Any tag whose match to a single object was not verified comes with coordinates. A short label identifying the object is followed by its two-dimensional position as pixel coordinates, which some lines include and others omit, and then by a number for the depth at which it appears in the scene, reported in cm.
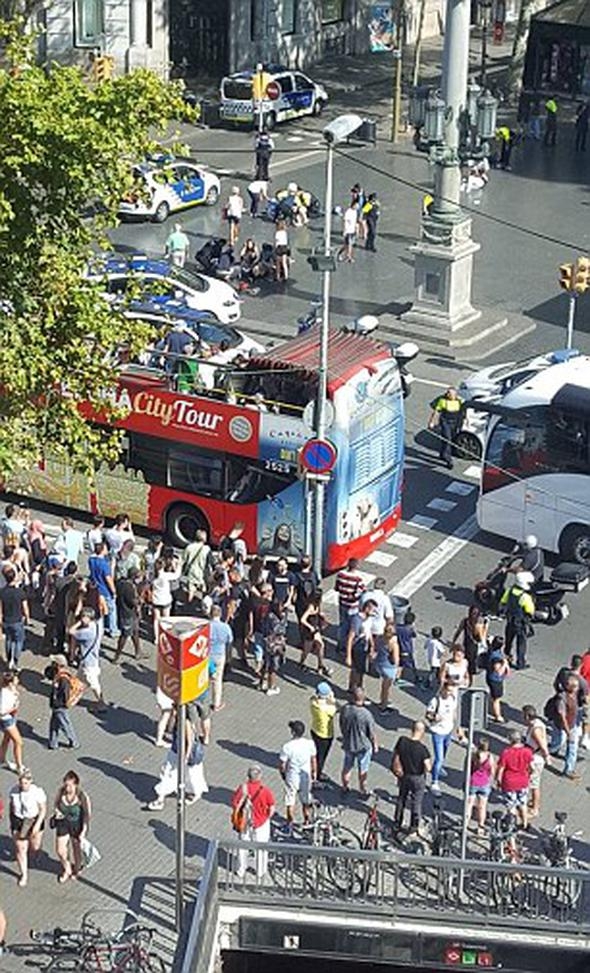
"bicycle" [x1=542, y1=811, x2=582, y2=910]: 1764
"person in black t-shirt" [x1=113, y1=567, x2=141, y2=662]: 2242
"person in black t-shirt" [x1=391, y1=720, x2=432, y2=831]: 1850
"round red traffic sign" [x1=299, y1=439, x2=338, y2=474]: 2327
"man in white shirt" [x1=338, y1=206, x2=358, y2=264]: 3828
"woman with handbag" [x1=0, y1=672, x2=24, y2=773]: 1948
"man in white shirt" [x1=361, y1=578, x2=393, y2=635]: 2159
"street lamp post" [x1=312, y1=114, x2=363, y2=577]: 2291
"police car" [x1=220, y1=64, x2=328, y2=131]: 4916
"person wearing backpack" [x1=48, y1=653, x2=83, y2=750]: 1977
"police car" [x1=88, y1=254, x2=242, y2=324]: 3158
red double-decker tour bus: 2445
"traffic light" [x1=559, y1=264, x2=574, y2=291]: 2948
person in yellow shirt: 1919
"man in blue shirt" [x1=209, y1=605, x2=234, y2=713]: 2092
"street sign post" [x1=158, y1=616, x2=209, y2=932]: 1641
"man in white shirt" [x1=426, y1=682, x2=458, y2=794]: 1945
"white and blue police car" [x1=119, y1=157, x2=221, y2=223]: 4034
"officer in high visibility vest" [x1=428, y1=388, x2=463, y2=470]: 2822
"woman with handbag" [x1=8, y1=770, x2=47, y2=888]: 1783
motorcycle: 2373
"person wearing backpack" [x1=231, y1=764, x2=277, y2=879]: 1772
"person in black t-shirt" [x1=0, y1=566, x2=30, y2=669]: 2178
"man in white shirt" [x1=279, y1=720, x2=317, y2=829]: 1867
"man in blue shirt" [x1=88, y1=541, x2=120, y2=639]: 2270
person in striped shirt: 2252
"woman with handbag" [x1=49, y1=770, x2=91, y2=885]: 1764
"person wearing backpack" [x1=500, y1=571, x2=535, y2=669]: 2219
